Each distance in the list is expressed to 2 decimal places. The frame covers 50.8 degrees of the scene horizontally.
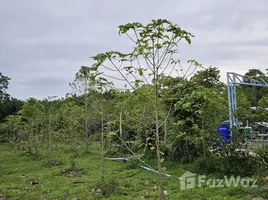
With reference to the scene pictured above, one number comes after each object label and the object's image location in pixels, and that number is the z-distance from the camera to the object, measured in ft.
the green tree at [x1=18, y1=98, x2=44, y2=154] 32.81
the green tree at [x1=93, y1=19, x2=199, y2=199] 7.82
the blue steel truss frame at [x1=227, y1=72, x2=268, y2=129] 25.76
